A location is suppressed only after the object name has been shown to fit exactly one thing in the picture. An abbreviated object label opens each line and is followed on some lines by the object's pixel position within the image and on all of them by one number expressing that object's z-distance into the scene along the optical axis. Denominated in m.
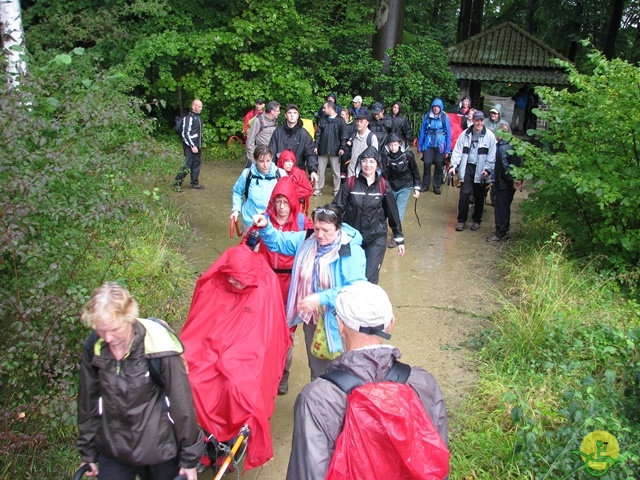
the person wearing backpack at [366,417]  2.29
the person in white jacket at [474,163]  9.20
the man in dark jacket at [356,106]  12.94
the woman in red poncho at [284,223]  5.20
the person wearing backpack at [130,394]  2.82
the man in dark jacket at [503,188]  8.84
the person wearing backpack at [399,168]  8.56
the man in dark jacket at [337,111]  12.22
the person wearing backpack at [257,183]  6.40
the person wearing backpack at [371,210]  6.41
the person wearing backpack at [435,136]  11.49
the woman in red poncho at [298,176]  6.43
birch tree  6.55
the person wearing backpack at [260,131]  10.01
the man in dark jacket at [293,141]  9.10
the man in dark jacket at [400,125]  12.16
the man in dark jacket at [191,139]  10.95
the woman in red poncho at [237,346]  3.67
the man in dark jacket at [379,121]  11.77
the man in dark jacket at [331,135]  11.16
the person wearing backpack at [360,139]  10.00
